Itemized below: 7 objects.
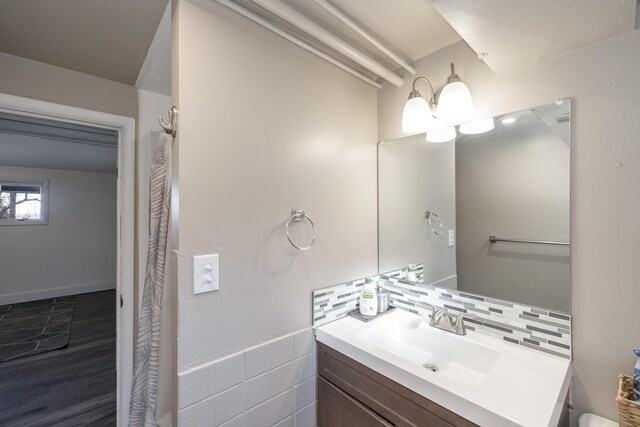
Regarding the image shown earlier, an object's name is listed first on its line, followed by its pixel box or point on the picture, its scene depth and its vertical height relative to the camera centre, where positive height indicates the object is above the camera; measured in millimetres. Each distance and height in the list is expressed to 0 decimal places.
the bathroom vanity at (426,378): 776 -578
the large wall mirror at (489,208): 1042 +24
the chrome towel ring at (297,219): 1172 -25
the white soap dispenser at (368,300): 1396 -459
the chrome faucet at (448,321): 1202 -504
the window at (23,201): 4262 +217
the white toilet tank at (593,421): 862 -690
